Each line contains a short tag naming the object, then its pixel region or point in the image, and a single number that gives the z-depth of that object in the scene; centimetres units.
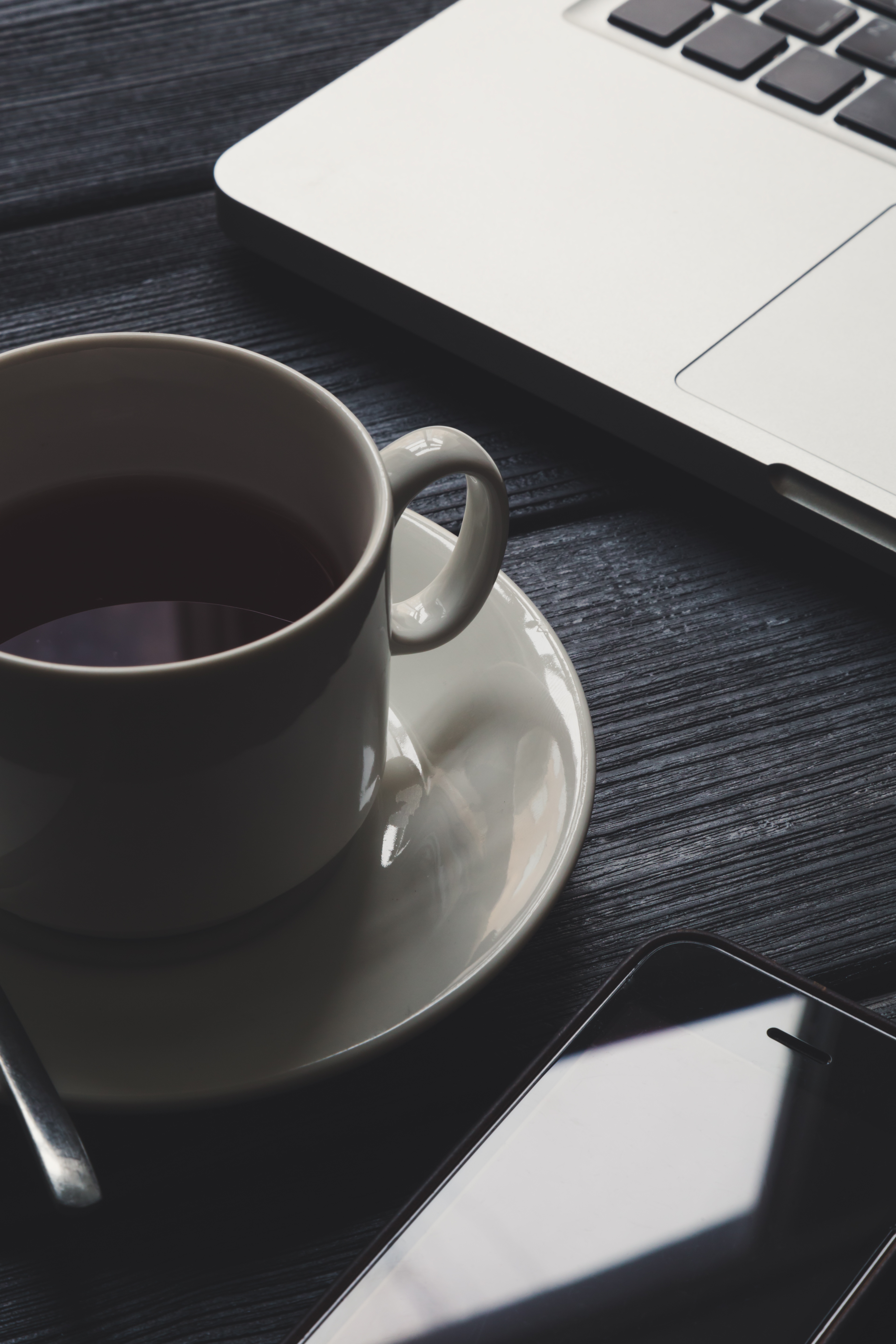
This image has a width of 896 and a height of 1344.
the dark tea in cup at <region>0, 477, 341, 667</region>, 63
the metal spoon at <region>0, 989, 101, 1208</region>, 58
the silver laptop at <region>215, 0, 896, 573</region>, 68
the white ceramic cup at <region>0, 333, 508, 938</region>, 59
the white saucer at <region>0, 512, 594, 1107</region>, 60
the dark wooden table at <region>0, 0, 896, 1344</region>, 60
